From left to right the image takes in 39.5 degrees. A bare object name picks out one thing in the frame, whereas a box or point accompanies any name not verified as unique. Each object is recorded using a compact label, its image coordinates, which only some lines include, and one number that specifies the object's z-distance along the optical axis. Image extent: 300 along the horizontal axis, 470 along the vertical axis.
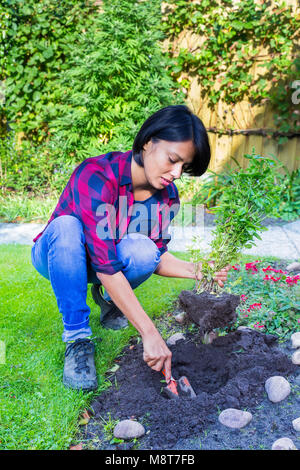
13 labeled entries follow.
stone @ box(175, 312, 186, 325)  2.53
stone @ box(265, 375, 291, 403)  1.75
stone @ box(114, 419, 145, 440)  1.56
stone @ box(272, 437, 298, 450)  1.46
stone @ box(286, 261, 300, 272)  3.25
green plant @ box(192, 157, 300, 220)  5.10
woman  1.76
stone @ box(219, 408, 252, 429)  1.60
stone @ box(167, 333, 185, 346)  2.29
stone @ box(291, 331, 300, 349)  2.17
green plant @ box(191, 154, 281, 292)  2.00
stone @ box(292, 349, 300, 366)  2.01
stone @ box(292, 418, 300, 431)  1.58
